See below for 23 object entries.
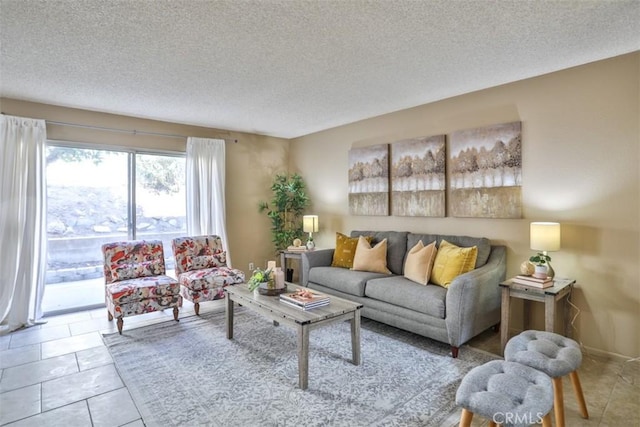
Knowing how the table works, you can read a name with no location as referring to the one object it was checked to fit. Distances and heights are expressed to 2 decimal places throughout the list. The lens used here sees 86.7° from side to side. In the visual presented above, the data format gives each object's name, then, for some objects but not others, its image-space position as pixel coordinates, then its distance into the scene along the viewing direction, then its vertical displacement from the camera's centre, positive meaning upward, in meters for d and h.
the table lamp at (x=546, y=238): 2.77 -0.24
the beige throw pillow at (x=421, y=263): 3.35 -0.54
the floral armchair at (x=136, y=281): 3.38 -0.75
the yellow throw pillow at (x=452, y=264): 3.14 -0.51
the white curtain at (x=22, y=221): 3.62 -0.08
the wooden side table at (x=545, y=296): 2.57 -0.69
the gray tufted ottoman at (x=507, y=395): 1.41 -0.83
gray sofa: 2.79 -0.79
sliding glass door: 4.10 +0.03
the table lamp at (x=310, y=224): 5.17 -0.20
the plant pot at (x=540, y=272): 2.74 -0.51
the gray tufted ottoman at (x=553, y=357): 1.79 -0.82
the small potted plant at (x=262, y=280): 3.02 -0.61
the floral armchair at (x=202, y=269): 3.87 -0.72
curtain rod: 4.01 +1.07
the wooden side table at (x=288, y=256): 4.78 -0.64
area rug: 2.05 -1.22
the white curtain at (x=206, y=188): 4.88 +0.36
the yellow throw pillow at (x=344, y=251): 4.22 -0.51
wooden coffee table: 2.37 -0.79
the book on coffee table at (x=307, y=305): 2.63 -0.75
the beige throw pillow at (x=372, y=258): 3.91 -0.56
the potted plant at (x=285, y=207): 5.62 +0.07
